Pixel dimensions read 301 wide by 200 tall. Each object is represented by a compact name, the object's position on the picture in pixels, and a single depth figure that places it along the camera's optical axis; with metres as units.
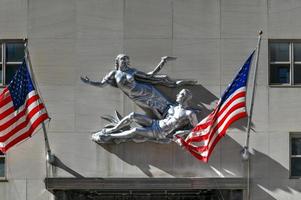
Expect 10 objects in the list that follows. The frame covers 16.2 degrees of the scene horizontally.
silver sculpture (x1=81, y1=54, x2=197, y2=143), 30.20
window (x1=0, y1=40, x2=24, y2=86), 30.81
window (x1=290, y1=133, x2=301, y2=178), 30.64
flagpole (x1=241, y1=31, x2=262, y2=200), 30.02
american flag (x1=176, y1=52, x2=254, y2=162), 29.08
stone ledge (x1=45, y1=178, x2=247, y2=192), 29.73
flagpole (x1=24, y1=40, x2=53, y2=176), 30.06
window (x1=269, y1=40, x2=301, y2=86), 30.86
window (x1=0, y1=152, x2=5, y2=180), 30.61
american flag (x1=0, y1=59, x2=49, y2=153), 29.19
